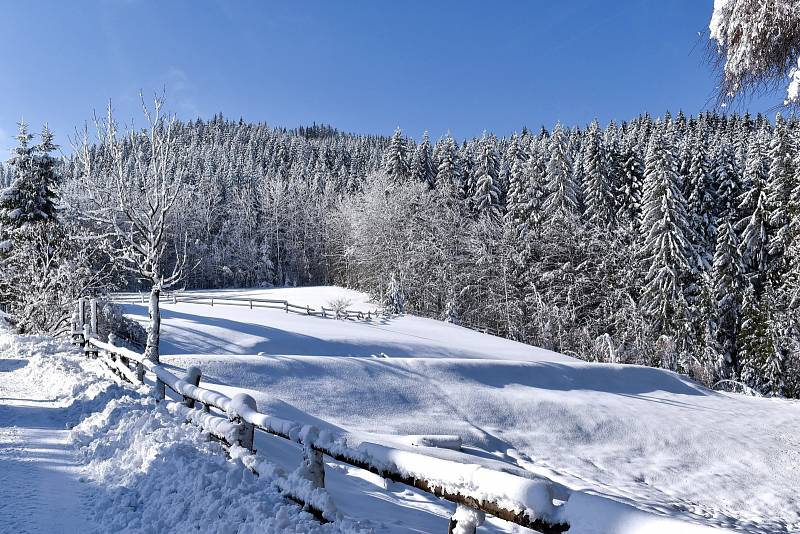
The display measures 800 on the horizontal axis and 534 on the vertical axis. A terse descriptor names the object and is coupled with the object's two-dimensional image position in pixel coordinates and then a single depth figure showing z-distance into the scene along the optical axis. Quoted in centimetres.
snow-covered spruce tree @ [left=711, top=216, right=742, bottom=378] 3481
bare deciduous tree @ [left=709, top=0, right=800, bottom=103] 343
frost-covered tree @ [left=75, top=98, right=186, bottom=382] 1269
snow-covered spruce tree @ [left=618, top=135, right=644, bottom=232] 4247
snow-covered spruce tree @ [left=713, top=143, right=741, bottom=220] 3956
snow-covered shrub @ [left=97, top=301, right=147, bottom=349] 1881
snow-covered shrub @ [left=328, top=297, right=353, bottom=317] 3609
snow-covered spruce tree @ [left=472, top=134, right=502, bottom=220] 4975
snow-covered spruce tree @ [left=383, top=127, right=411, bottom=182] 5681
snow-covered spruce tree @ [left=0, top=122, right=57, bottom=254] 2722
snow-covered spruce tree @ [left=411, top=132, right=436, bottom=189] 5803
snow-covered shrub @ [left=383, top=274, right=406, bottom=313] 3866
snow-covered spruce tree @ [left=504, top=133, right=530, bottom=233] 4466
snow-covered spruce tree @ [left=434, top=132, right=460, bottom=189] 5344
